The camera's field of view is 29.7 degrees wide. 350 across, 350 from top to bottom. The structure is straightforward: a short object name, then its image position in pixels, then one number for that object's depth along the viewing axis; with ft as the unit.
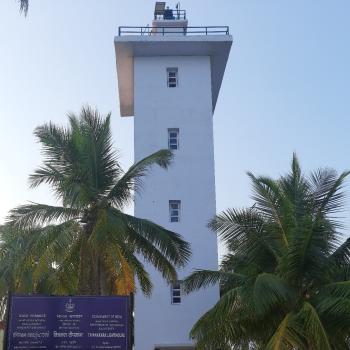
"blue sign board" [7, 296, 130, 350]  55.83
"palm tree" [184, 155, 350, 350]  68.64
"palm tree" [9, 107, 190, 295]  74.02
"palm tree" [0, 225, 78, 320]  74.13
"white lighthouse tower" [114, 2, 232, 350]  96.68
